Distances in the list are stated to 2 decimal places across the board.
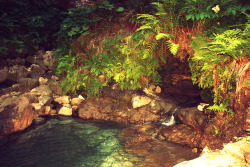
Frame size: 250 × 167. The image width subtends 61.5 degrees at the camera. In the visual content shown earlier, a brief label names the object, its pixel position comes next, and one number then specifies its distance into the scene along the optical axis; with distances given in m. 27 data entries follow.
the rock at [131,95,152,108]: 6.96
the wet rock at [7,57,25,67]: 9.66
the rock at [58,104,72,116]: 7.65
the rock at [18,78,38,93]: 8.56
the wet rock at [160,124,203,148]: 5.25
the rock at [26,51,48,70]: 10.19
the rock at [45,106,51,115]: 7.63
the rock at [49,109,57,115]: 7.70
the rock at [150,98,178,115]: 6.75
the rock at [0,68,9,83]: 8.71
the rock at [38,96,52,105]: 7.72
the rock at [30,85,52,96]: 8.27
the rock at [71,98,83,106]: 8.02
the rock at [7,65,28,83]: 9.02
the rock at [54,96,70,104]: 8.14
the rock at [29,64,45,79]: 9.46
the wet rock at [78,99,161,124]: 6.83
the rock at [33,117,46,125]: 6.91
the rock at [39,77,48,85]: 8.97
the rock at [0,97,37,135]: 6.21
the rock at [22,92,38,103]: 7.76
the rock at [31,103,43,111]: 7.48
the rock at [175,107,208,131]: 5.39
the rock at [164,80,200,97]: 6.79
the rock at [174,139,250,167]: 3.68
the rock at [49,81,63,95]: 8.52
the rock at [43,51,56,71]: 10.05
